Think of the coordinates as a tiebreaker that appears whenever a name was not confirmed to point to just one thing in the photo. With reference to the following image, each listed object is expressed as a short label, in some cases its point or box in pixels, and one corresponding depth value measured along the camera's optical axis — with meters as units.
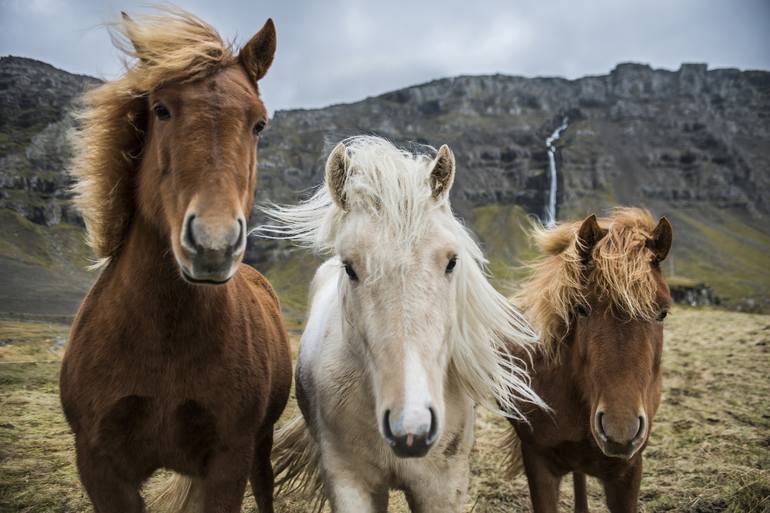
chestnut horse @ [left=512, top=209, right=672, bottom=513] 2.81
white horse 2.05
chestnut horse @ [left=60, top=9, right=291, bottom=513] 2.23
